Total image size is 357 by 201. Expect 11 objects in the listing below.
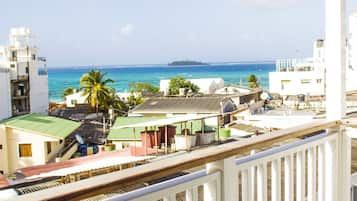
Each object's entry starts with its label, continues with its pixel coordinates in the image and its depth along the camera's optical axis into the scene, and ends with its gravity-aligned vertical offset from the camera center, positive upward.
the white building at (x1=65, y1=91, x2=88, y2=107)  29.76 -1.40
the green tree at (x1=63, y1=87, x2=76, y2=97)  39.62 -1.05
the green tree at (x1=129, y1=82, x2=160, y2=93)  36.72 -0.80
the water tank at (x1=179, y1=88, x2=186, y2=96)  28.20 -0.84
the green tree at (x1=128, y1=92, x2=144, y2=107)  31.79 -1.55
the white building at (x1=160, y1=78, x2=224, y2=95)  35.81 -0.55
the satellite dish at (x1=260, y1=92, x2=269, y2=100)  24.20 -1.04
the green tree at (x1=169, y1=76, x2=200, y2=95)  34.23 -0.54
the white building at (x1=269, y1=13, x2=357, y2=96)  25.80 -0.11
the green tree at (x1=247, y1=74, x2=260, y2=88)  37.66 -0.43
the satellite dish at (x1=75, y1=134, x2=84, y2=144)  17.36 -2.33
